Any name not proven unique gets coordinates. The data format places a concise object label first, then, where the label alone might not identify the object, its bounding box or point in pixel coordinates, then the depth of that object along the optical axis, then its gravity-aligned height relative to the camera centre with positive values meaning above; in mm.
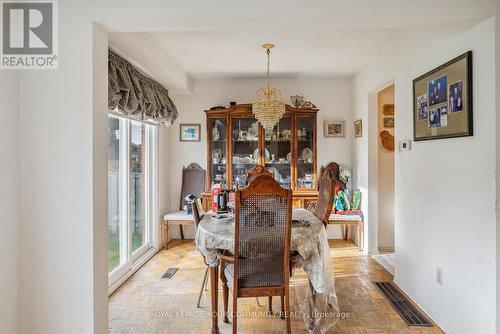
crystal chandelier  3912 +635
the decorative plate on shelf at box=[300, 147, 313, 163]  5117 +164
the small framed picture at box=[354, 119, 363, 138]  4695 +508
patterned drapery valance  3021 +733
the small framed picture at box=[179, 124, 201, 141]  5355 +524
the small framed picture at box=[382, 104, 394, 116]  4660 +743
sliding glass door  3619 -330
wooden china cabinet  5055 +260
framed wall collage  2203 +446
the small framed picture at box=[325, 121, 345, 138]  5285 +546
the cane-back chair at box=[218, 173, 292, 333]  2129 -483
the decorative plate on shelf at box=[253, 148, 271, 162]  5113 +161
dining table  2387 -628
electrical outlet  2584 -835
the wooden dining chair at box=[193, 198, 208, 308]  2666 -412
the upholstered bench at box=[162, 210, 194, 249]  4684 -728
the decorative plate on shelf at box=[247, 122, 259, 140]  5082 +519
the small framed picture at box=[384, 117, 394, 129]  4648 +567
